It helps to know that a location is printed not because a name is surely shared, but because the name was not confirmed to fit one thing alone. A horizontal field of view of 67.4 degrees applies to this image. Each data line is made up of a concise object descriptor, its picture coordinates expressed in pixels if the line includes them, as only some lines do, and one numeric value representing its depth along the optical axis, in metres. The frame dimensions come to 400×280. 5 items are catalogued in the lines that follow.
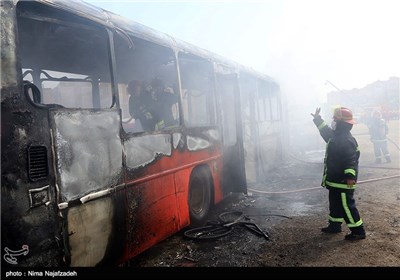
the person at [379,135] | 10.47
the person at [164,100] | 4.48
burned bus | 2.30
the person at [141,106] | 4.29
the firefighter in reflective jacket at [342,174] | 4.29
